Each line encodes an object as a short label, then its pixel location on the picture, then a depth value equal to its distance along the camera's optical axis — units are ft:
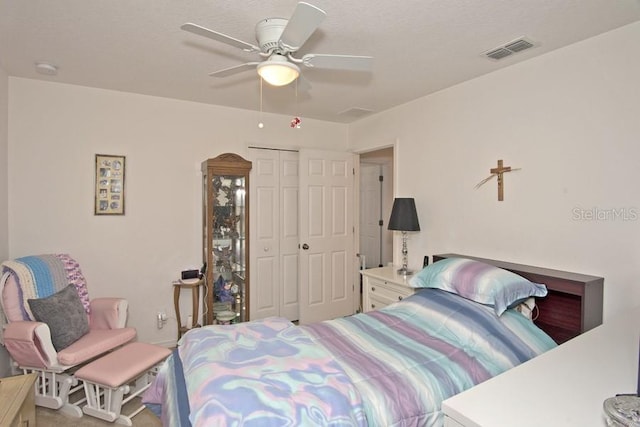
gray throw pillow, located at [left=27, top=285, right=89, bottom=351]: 7.97
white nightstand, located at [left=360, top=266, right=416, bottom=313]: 10.23
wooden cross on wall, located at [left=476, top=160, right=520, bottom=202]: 8.82
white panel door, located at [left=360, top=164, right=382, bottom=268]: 19.35
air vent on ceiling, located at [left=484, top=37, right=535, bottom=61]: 7.31
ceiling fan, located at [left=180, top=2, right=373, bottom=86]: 5.36
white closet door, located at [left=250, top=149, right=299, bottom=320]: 13.00
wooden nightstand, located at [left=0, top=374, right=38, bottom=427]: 5.47
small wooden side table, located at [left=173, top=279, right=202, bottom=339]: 11.00
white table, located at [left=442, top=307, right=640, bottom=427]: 3.29
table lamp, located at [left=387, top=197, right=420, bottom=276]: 10.76
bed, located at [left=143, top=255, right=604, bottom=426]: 4.21
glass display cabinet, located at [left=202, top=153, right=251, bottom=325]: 11.60
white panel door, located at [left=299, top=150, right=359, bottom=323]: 13.47
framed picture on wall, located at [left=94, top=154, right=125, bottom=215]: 10.55
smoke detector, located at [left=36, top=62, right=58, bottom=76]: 8.55
